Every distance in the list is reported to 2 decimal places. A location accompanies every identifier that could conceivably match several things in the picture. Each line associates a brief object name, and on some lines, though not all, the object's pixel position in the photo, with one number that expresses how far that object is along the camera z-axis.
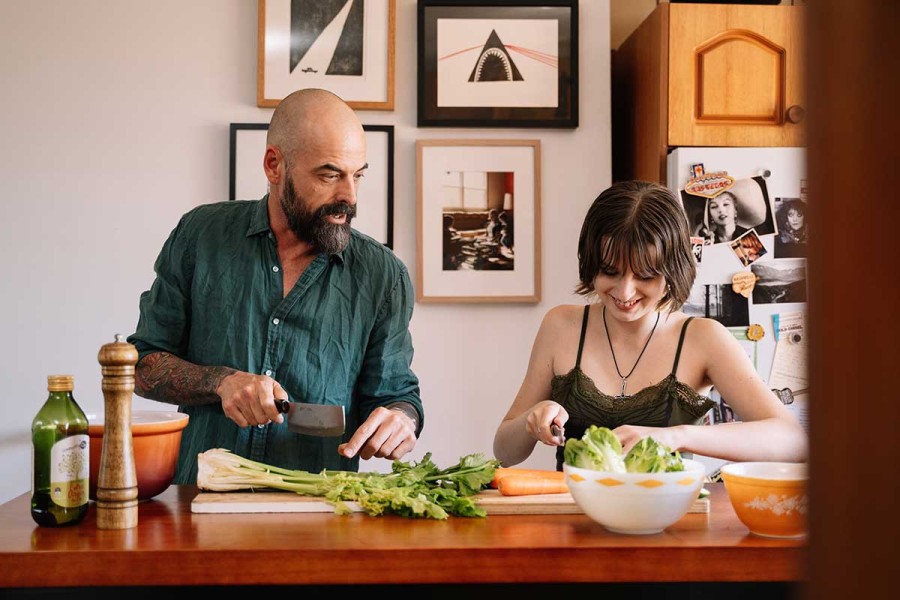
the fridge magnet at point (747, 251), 3.09
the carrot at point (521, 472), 1.66
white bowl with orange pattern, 1.35
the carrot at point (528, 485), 1.63
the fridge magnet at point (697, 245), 3.08
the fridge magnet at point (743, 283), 3.08
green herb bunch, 1.53
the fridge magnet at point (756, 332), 3.08
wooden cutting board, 1.56
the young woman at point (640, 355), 2.04
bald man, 2.15
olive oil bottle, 1.43
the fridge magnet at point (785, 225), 3.10
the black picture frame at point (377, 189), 3.29
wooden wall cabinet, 3.14
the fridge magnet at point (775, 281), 3.09
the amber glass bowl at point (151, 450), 1.58
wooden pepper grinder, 1.43
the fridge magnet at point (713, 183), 3.09
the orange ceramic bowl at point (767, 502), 1.36
